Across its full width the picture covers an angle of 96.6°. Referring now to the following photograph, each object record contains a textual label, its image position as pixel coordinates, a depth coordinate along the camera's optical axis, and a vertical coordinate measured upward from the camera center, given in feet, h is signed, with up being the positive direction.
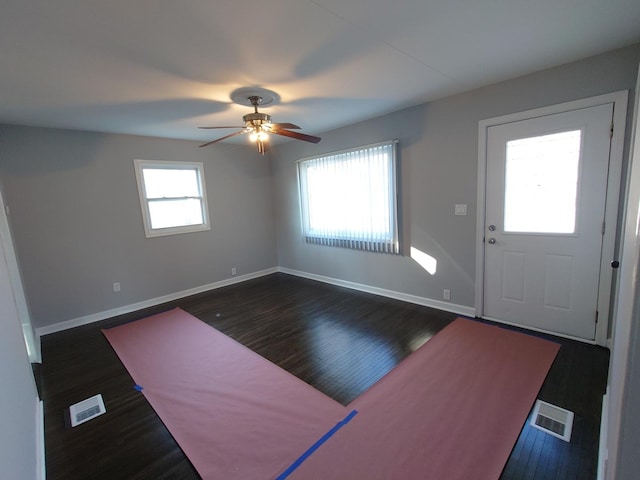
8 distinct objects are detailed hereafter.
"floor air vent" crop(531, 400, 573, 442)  5.74 -4.78
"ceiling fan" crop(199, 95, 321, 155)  9.27 +2.63
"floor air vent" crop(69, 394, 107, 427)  6.82 -4.77
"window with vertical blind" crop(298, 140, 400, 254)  12.67 +0.20
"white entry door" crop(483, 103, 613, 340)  8.21 -0.86
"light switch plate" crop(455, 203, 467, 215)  10.66 -0.48
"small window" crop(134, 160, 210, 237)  13.87 +0.80
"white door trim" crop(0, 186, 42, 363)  8.77 -2.10
